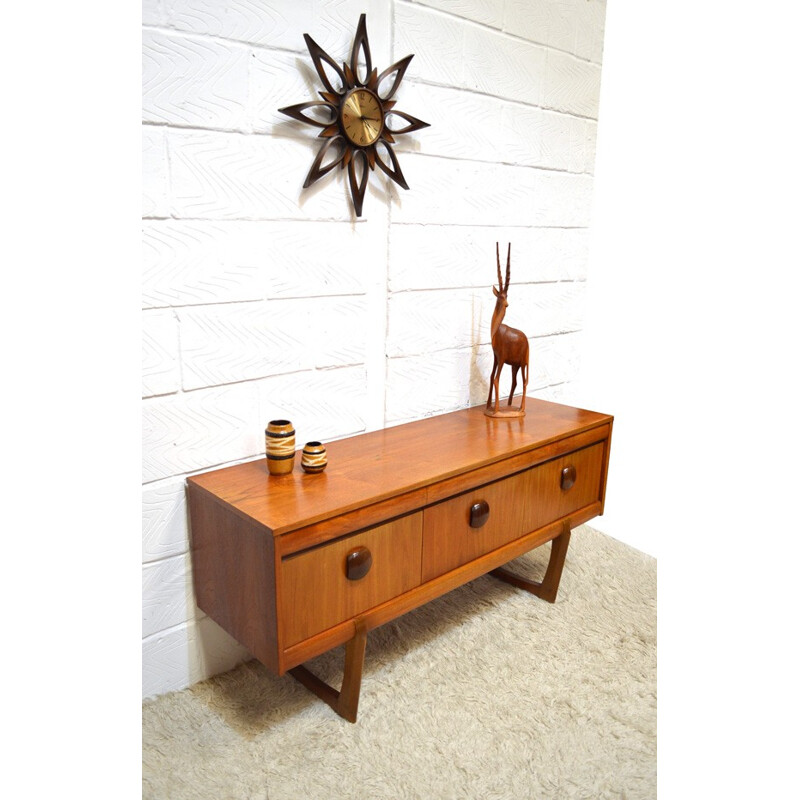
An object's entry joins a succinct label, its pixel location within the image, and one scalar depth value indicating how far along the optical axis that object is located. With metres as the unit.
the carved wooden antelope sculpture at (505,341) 2.12
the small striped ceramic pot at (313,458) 1.69
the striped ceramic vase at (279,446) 1.66
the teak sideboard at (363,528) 1.50
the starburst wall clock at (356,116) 1.74
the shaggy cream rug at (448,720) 1.52
